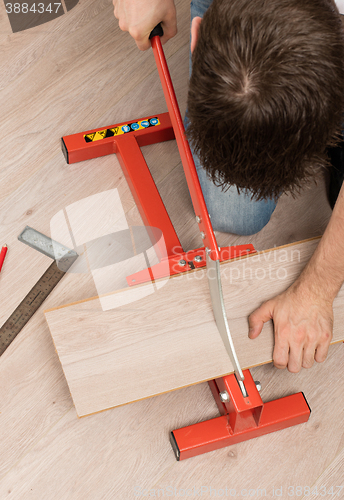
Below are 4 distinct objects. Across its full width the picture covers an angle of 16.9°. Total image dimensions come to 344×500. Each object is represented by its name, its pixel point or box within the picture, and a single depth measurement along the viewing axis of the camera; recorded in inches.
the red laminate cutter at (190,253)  79.7
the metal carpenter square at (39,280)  89.8
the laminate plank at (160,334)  80.8
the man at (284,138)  71.6
